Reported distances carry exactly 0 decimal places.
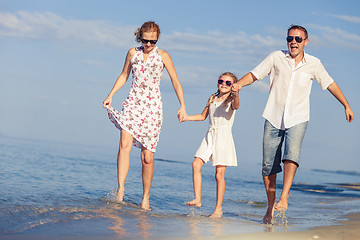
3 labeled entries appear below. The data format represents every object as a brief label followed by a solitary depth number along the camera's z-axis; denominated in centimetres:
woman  693
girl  679
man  585
